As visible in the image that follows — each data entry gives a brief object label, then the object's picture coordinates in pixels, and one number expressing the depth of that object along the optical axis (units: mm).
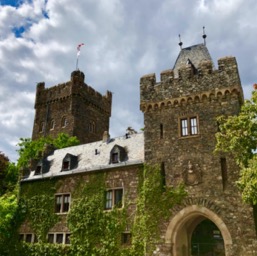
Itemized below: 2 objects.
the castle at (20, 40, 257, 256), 18062
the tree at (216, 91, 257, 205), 16859
